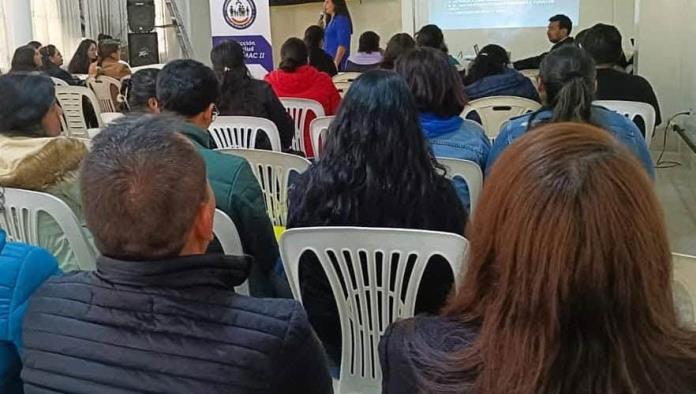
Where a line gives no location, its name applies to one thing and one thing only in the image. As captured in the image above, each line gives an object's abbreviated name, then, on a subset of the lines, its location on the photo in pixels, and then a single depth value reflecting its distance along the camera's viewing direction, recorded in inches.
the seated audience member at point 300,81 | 189.3
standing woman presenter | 305.3
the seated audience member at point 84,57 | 295.6
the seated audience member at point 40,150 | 80.1
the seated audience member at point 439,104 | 109.7
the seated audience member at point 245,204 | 85.7
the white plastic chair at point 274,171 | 111.0
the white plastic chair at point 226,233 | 79.6
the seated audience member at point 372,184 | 77.8
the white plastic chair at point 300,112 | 181.6
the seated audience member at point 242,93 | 162.9
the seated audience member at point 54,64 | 245.9
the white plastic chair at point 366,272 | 68.1
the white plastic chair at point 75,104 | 211.6
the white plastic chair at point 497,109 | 159.6
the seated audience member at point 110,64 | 262.2
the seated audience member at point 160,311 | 47.0
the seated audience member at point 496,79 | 177.0
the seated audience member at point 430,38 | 212.1
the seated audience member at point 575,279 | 35.2
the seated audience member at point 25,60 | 223.5
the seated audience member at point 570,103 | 98.5
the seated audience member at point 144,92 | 117.5
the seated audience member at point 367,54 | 260.7
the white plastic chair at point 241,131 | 146.4
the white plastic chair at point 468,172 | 100.9
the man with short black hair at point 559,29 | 270.4
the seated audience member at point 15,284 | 55.1
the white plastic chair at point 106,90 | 250.8
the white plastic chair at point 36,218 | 79.0
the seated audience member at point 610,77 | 173.5
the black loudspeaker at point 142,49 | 337.7
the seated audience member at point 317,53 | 251.1
